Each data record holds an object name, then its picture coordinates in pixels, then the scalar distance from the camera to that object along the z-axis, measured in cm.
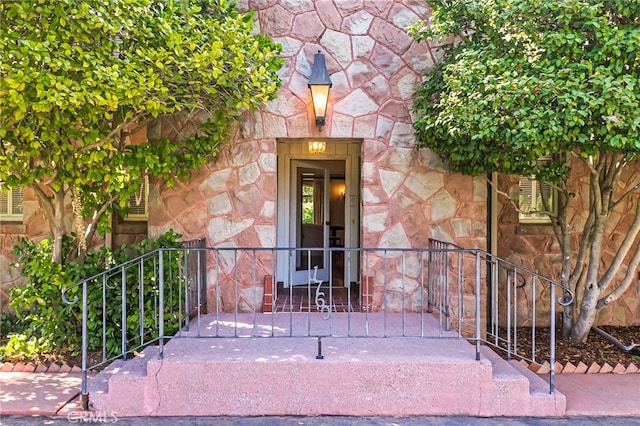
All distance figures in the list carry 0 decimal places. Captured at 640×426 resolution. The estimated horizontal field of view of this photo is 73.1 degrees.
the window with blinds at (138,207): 520
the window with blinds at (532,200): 522
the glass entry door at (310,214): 616
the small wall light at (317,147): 566
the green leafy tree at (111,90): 291
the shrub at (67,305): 394
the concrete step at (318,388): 311
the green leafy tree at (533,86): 305
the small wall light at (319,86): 432
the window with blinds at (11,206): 533
